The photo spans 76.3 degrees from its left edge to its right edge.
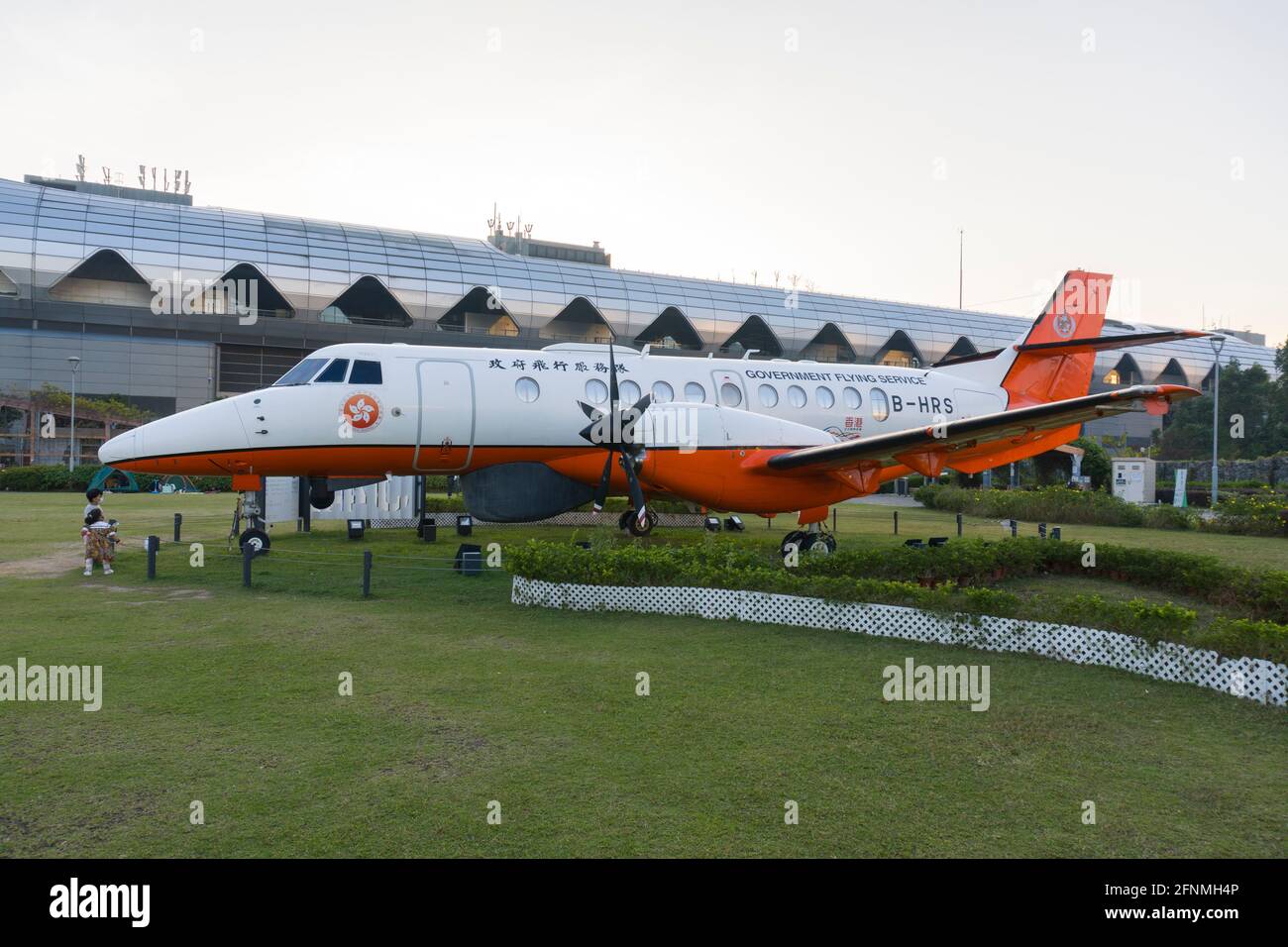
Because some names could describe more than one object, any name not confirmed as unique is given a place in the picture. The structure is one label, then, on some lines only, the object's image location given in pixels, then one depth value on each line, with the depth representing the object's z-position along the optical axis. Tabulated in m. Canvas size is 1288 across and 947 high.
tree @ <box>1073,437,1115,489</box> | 45.28
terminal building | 57.34
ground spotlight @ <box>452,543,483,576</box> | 16.47
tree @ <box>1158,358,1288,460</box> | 74.94
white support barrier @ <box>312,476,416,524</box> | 25.28
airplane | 16.44
